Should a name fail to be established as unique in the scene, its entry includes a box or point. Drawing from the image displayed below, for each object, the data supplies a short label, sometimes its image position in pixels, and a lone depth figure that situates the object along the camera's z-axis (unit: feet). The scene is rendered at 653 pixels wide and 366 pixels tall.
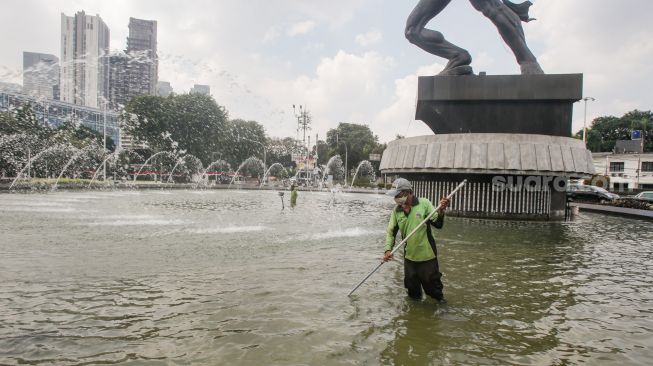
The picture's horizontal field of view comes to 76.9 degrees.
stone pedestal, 41.14
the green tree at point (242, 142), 205.87
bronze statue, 48.21
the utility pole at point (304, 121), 174.81
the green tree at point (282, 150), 260.74
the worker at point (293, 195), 59.67
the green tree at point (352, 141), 255.19
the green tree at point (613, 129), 214.28
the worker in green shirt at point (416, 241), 15.97
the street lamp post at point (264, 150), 224.98
